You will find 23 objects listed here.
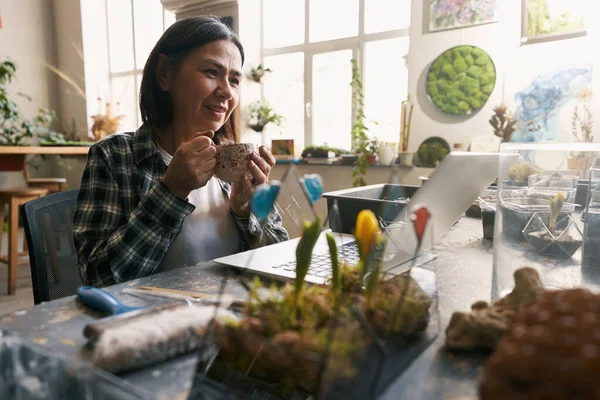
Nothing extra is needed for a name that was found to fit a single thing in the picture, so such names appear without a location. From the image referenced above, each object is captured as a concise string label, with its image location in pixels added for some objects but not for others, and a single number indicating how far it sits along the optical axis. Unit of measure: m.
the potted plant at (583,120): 2.55
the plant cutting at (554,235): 0.84
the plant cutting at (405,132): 3.13
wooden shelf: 2.89
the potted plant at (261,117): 4.15
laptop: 0.55
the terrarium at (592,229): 0.81
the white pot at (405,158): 3.12
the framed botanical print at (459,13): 2.80
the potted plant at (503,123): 2.73
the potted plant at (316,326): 0.34
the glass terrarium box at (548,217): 0.72
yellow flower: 0.41
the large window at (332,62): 3.53
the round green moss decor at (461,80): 2.85
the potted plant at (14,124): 3.10
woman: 0.96
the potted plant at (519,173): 0.76
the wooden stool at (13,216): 2.82
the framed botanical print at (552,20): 2.53
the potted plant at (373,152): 3.40
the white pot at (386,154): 3.35
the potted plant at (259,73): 4.12
